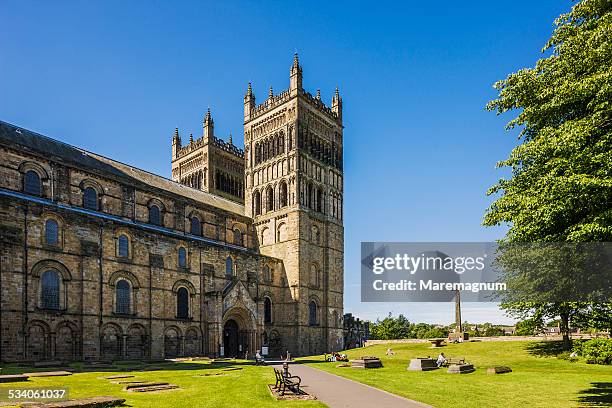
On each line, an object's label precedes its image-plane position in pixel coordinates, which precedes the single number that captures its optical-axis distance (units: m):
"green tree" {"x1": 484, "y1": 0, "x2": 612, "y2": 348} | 14.81
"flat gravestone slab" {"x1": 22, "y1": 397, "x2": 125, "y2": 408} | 13.52
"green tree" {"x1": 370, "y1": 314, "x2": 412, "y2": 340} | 104.82
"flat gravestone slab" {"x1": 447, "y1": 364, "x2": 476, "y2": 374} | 30.86
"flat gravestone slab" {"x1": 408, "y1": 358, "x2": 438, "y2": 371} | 32.68
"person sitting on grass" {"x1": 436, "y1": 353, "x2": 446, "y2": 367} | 34.03
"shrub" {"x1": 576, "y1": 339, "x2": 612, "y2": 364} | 32.38
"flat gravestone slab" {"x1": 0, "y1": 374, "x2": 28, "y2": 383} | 21.02
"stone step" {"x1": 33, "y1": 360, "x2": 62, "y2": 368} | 31.69
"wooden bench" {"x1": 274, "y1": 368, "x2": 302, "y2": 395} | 19.44
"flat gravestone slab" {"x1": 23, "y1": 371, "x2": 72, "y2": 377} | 25.14
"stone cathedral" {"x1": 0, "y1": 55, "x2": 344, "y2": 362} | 37.66
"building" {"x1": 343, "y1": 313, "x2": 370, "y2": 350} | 81.89
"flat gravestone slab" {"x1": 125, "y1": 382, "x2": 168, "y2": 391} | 20.05
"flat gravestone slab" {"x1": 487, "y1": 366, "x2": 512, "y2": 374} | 30.39
